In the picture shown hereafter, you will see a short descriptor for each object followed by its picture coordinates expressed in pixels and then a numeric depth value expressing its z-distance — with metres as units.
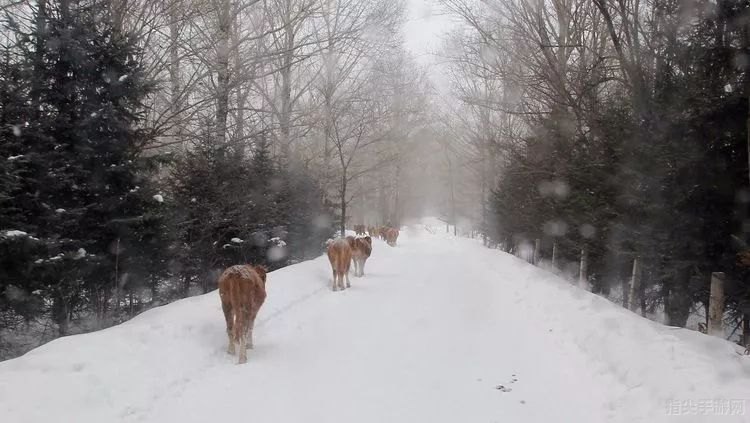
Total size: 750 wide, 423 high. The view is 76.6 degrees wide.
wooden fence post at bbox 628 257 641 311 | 9.21
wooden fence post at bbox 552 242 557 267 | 15.70
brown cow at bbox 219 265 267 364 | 6.35
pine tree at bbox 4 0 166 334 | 7.55
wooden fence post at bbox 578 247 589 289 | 12.12
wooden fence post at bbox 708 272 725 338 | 6.27
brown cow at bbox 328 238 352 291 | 12.02
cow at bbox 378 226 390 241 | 31.30
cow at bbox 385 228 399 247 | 29.77
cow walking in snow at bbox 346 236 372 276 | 14.65
